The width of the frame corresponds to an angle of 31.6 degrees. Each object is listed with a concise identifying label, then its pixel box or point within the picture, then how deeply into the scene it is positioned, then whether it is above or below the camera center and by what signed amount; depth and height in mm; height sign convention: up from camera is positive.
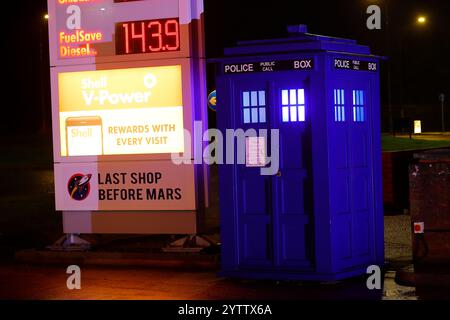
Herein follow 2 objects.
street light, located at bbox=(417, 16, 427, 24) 46094 +7473
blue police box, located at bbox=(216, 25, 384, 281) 8930 -137
